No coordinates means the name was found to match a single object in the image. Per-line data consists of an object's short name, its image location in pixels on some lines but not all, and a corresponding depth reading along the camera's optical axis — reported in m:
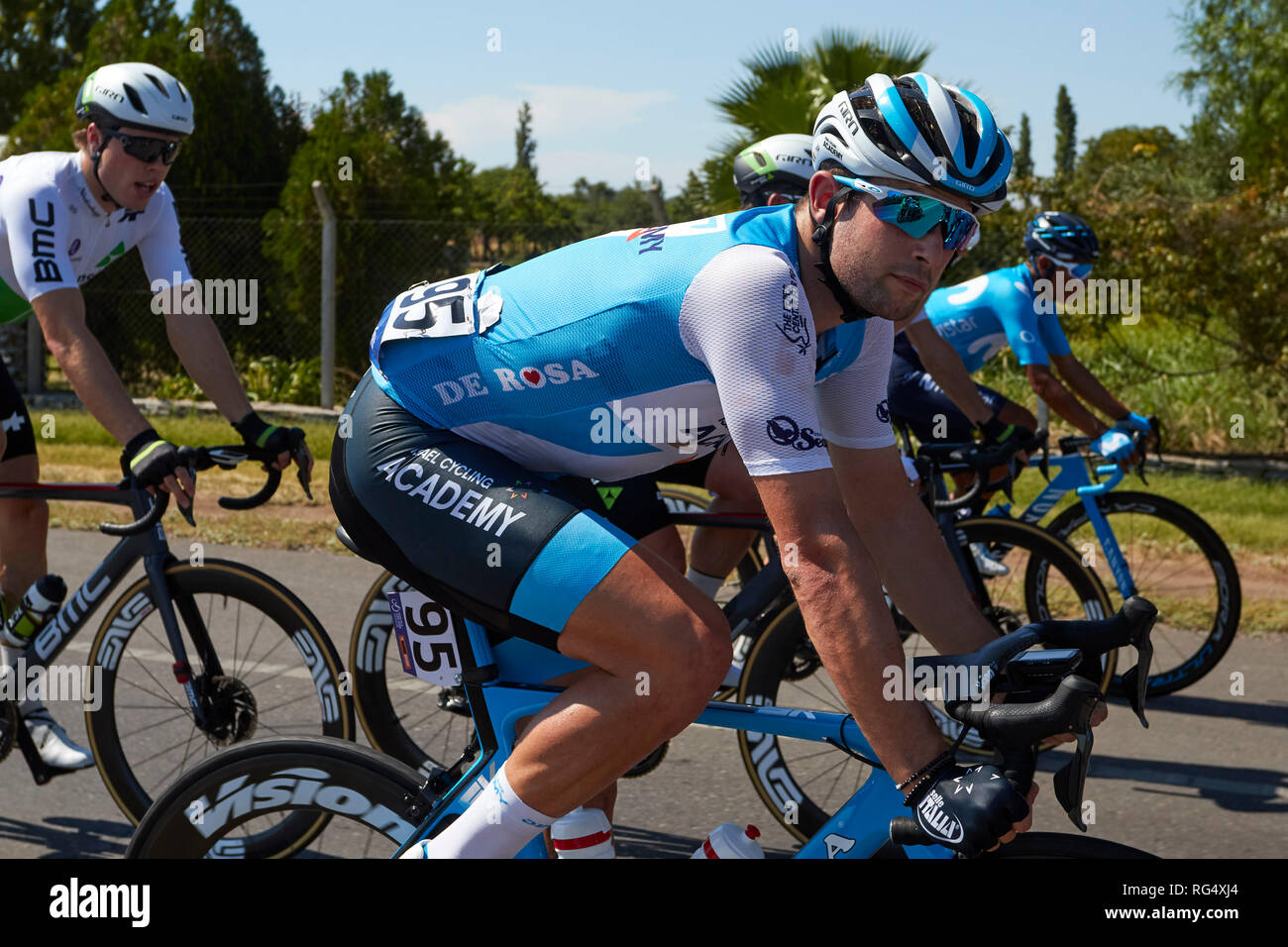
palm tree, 12.81
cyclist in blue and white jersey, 2.27
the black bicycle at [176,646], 3.88
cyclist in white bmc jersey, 3.81
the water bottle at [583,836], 2.66
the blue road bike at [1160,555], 5.86
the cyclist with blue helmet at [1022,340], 6.22
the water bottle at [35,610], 4.13
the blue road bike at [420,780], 2.53
